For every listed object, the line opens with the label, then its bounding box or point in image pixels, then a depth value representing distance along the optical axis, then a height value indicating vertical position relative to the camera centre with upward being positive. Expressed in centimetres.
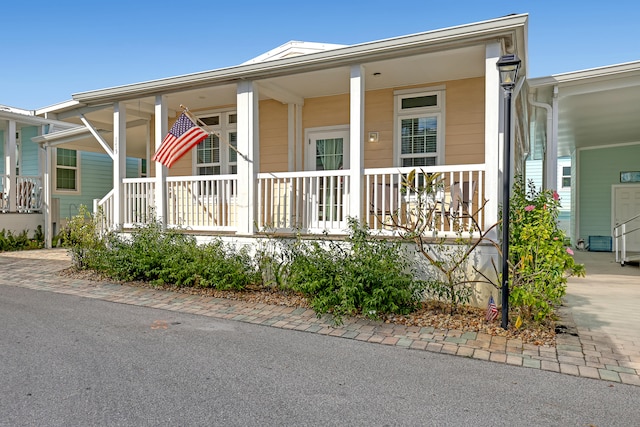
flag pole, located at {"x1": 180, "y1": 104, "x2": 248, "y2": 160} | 661 +143
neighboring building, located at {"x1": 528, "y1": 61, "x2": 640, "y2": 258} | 675 +174
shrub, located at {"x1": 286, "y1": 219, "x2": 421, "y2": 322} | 493 -88
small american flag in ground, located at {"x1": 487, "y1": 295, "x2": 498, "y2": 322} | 471 -117
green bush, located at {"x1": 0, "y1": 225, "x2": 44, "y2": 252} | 1120 -95
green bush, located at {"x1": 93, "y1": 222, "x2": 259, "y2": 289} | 630 -86
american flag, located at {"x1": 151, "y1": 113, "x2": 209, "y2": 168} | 673 +103
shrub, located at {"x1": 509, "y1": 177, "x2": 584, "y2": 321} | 434 -58
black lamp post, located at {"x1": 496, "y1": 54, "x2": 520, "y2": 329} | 434 +43
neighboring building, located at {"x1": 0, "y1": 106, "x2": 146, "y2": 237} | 1193 +95
